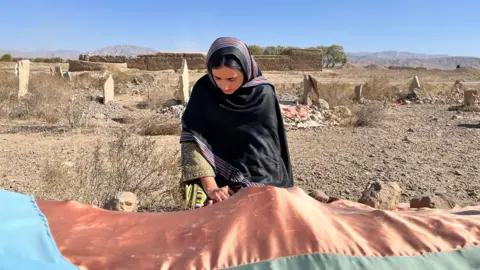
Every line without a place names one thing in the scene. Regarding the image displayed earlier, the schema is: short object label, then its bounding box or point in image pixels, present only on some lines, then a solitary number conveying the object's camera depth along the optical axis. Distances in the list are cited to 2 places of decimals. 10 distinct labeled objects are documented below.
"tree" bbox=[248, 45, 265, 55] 36.84
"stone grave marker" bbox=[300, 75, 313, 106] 10.97
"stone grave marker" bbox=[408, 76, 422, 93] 14.93
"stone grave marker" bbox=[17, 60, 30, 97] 11.10
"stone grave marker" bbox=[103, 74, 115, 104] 11.51
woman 2.50
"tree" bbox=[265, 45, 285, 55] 39.61
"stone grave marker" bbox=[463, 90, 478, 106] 11.50
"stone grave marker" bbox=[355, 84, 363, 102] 13.09
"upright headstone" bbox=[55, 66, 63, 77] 17.51
